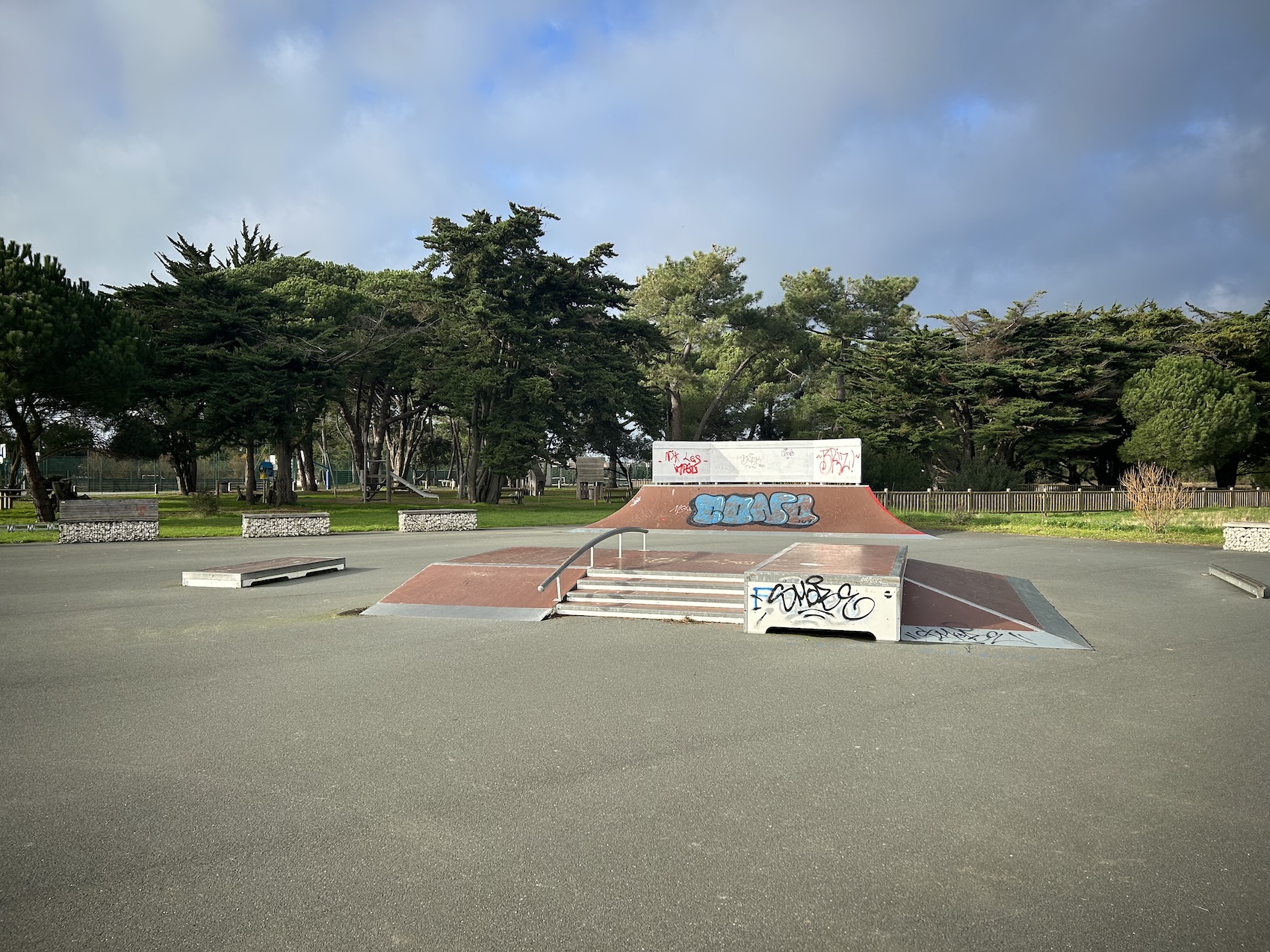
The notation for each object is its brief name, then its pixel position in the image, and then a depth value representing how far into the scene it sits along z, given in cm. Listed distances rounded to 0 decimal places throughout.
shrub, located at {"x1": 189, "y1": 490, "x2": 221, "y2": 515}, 2956
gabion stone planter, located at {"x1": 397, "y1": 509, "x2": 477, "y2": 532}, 2559
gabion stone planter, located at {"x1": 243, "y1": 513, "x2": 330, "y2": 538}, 2348
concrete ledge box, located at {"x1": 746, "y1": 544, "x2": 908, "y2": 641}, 904
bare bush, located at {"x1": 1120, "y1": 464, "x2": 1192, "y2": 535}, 2273
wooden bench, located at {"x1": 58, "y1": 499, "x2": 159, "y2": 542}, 2144
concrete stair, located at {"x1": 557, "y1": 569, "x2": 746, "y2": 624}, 1020
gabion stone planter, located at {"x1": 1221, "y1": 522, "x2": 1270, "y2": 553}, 1944
